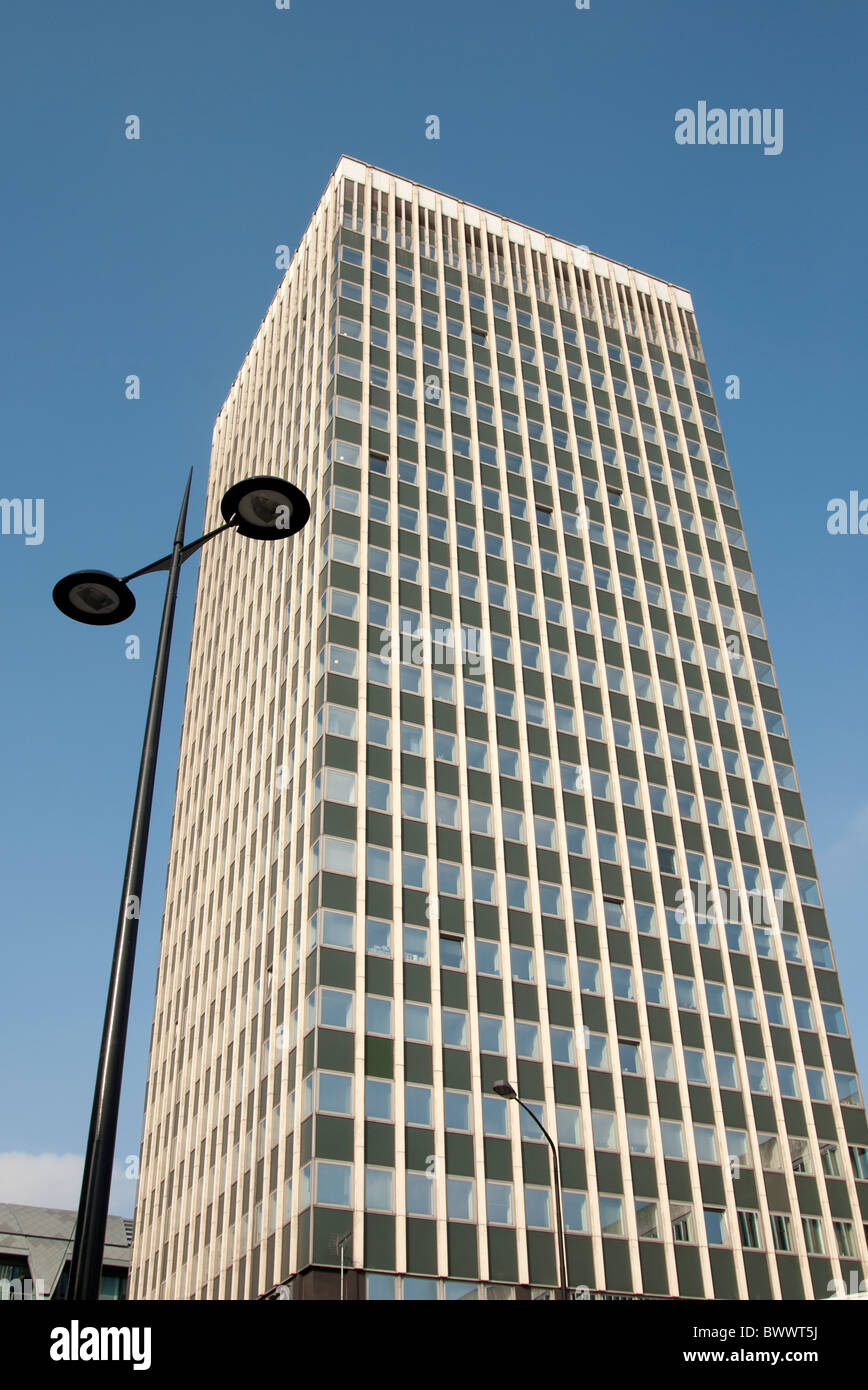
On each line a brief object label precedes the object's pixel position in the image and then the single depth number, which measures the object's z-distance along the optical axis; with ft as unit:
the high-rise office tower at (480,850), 151.53
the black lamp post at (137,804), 34.17
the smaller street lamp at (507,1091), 99.74
